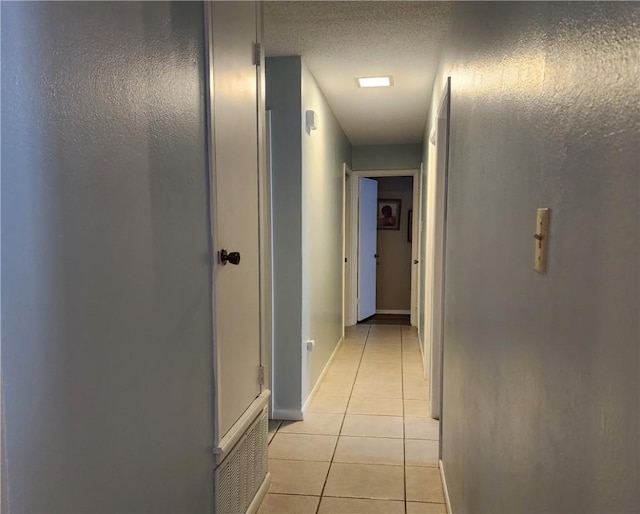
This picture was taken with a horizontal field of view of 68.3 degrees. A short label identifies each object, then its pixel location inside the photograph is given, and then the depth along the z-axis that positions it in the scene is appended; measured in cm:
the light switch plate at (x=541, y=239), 85
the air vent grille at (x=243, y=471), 173
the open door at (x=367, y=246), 609
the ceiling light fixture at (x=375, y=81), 332
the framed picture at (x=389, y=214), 685
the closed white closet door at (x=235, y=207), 166
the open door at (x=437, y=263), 287
